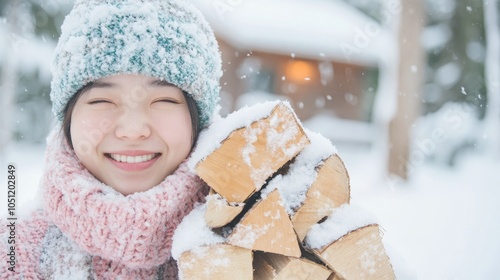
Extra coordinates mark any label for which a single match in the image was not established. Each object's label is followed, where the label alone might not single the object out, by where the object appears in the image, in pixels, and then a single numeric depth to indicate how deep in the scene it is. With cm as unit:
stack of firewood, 98
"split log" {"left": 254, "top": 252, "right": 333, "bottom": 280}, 100
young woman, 115
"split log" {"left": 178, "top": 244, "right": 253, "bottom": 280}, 97
